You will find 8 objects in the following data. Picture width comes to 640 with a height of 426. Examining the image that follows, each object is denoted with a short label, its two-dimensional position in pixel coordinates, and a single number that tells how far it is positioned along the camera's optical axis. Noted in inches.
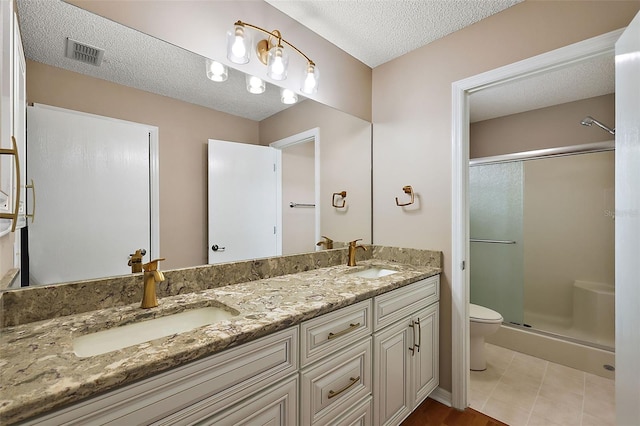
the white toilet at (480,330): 86.7
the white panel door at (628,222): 42.7
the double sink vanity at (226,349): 25.9
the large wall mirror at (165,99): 39.5
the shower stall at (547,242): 102.9
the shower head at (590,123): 89.7
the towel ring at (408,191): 81.0
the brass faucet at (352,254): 80.7
